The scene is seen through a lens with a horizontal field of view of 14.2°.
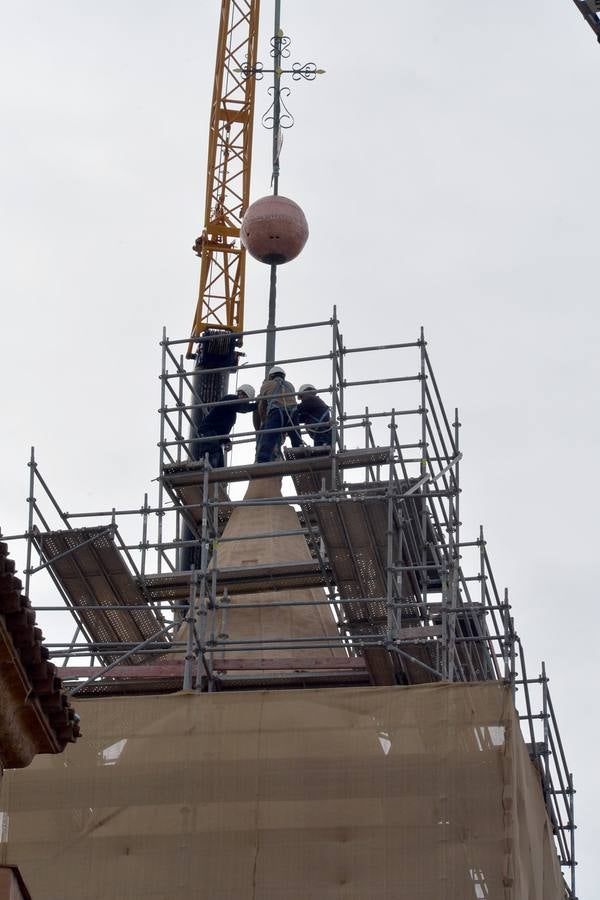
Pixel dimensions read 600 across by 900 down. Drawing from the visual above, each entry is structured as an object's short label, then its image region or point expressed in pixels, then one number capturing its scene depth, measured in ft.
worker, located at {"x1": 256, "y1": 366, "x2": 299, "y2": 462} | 131.75
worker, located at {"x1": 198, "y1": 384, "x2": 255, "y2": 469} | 134.92
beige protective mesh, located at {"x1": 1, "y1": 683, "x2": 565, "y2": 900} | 108.27
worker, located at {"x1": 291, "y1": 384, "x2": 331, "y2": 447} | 130.52
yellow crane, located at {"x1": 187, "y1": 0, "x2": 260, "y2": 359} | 199.62
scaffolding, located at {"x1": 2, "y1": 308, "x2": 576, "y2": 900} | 118.62
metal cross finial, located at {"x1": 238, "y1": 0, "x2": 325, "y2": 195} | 162.61
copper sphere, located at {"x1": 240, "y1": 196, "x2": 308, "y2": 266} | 147.64
